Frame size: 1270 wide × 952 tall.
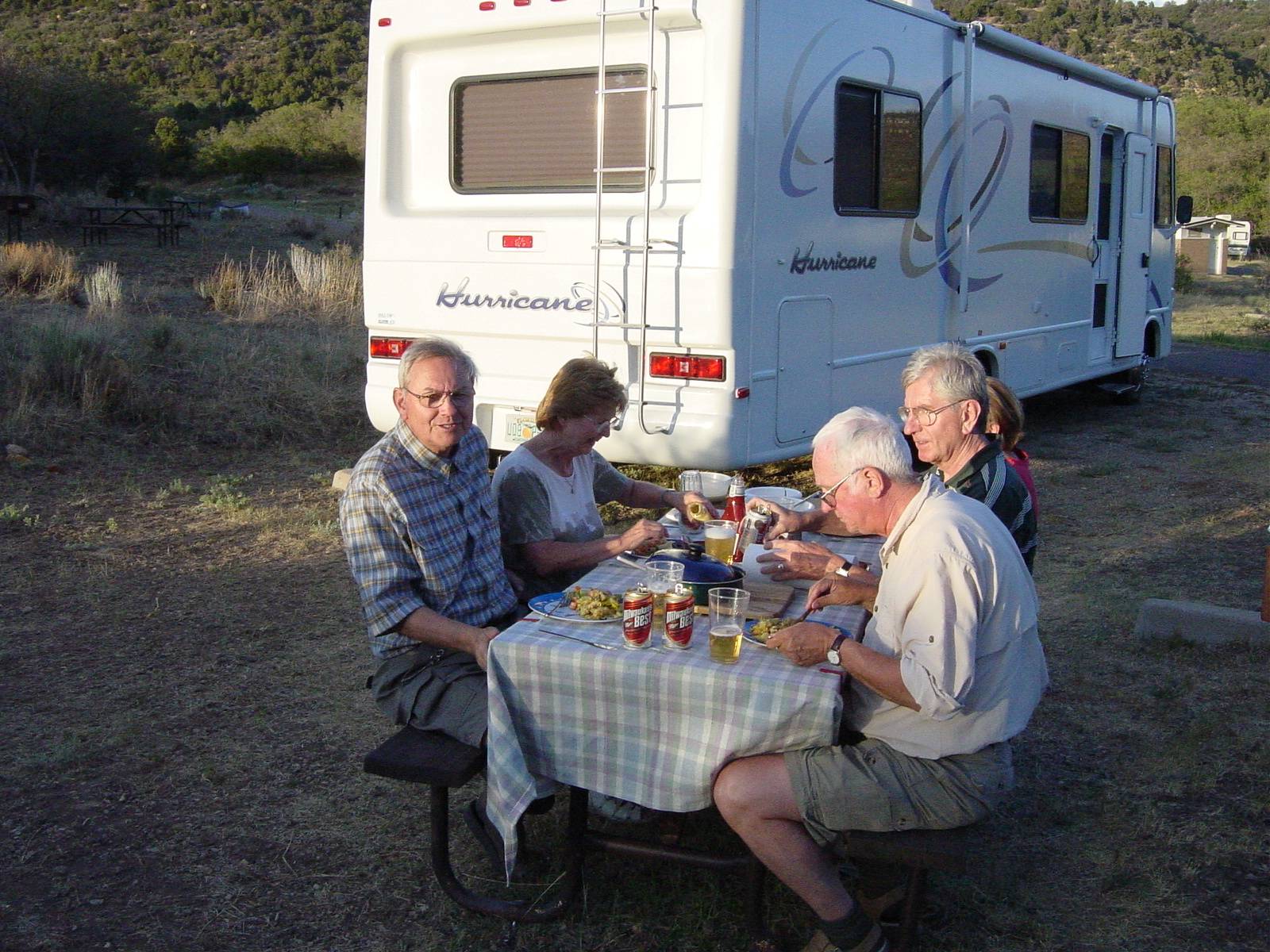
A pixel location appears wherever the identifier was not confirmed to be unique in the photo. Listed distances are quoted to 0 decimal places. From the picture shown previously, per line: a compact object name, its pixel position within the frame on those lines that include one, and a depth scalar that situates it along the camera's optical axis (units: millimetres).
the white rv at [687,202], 5297
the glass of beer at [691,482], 4137
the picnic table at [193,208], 22072
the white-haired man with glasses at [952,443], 3176
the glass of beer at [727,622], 2621
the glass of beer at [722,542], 3461
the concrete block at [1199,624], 4730
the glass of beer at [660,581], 2943
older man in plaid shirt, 2996
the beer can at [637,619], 2674
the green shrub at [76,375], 8039
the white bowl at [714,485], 4320
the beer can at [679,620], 2693
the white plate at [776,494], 4090
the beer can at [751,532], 3561
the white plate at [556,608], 2896
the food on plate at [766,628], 2762
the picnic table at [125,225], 18766
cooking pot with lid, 3004
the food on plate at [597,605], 2879
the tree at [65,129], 24750
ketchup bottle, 3809
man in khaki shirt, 2492
